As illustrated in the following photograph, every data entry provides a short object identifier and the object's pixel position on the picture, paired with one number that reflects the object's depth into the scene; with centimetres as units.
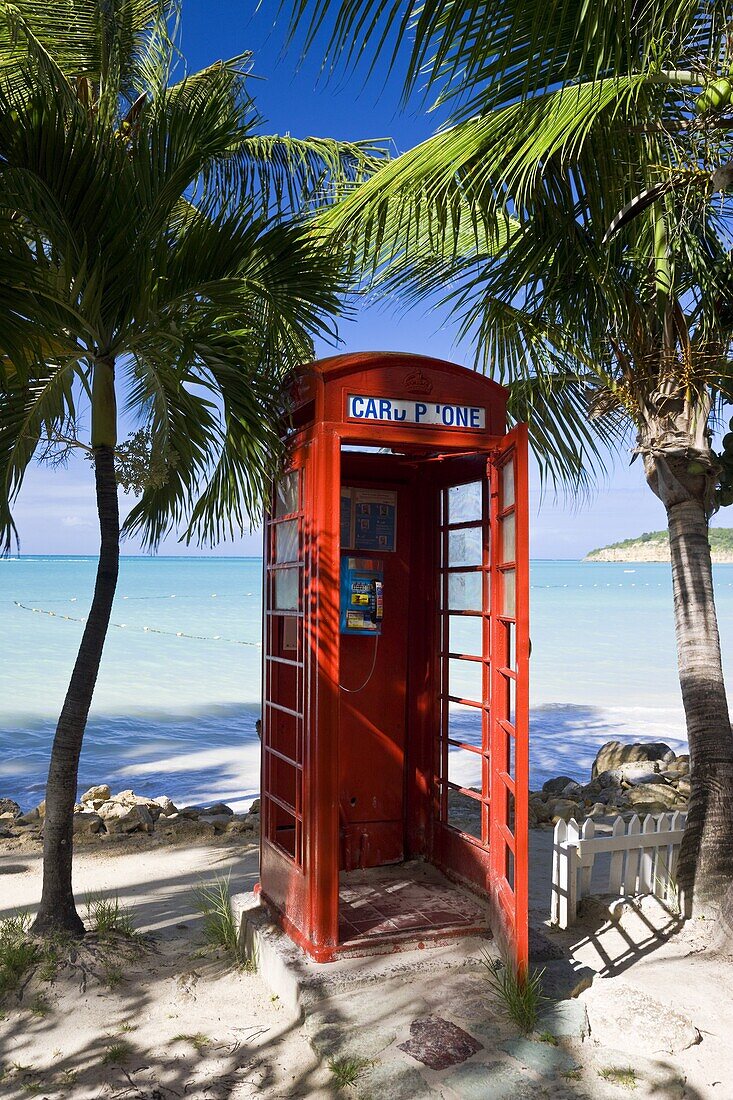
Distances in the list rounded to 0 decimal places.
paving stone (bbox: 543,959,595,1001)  392
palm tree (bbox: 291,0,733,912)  381
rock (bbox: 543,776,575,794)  936
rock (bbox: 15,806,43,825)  812
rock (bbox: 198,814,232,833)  766
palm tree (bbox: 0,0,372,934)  410
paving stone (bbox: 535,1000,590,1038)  359
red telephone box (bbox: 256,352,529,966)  411
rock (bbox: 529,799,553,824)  766
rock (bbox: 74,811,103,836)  742
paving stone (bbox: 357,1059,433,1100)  321
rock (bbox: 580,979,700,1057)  344
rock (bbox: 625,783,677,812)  804
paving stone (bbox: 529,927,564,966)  431
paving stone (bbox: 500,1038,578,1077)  335
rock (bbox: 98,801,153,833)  758
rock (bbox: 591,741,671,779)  1038
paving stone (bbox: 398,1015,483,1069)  340
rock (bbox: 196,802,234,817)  845
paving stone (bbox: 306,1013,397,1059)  345
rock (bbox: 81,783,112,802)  938
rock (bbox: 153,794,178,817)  826
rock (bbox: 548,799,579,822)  765
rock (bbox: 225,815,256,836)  756
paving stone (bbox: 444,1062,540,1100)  318
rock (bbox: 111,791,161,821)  819
